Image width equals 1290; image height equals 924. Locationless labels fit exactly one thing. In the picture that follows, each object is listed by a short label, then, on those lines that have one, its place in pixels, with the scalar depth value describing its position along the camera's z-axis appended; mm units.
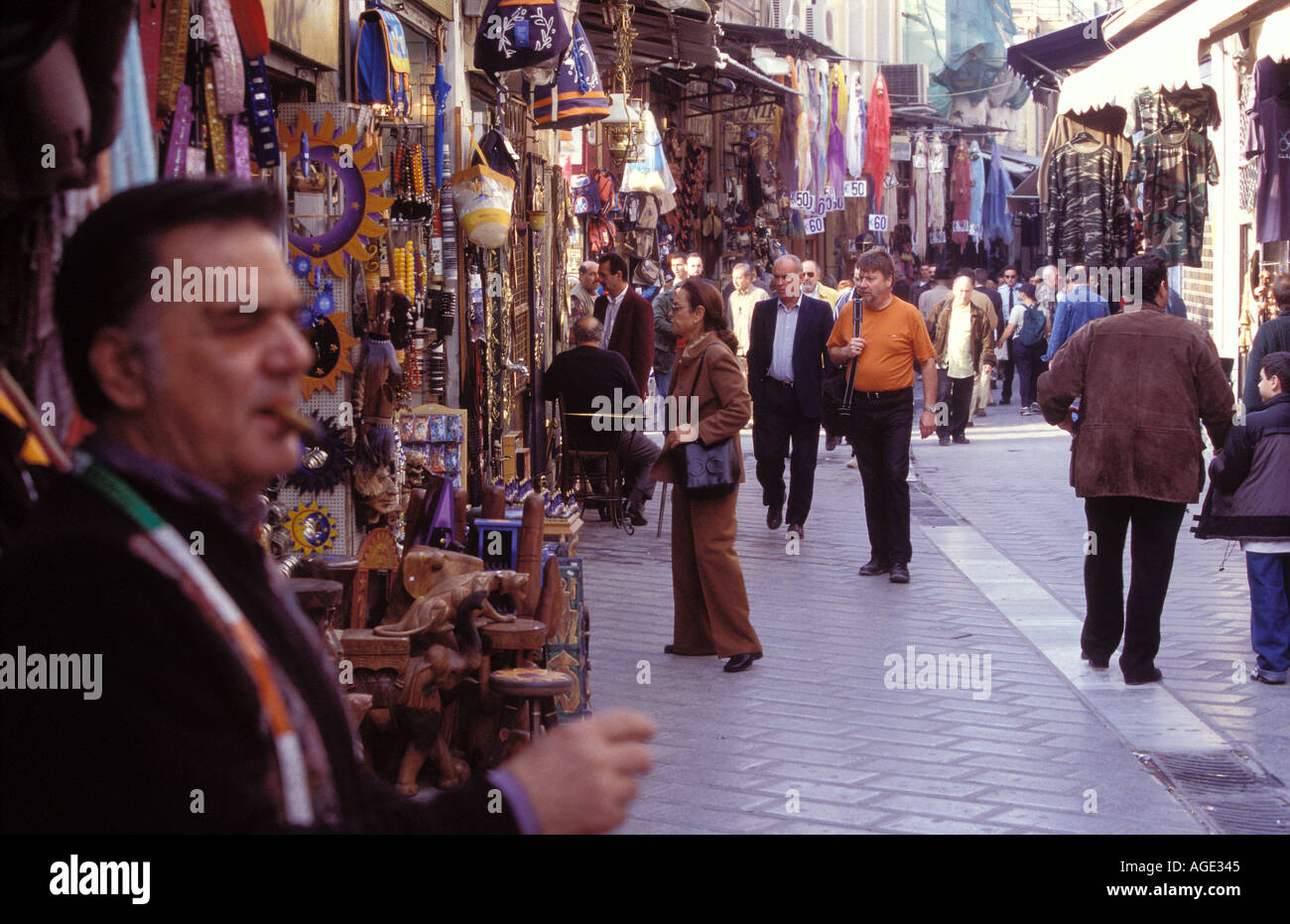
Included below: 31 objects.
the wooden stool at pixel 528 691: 5387
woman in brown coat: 7676
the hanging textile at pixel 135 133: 2812
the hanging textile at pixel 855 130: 27219
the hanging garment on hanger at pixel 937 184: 34375
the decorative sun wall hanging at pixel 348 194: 6336
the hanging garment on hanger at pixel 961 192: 35656
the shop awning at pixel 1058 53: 19141
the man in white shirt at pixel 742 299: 16359
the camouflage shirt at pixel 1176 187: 12633
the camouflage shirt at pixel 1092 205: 12984
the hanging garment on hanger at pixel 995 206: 37250
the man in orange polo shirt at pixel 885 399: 9953
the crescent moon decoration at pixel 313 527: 6359
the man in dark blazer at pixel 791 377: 11305
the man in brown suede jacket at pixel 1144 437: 7172
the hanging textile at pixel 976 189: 36000
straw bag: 8367
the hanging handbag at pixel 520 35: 8977
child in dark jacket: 7176
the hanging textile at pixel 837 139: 26375
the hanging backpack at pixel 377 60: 7410
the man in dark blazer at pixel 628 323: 13070
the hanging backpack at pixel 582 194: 15588
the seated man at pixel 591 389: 11805
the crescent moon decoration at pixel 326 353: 6352
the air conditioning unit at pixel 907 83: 39344
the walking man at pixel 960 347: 18203
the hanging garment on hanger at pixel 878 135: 29125
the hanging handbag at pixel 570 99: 11125
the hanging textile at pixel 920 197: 34156
